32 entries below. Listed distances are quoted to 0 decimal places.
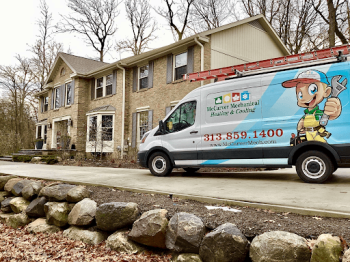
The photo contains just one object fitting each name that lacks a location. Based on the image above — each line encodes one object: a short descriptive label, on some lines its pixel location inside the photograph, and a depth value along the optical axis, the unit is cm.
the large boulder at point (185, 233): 306
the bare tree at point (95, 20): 2873
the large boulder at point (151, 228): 337
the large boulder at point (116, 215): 383
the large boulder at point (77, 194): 490
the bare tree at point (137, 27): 2828
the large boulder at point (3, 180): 721
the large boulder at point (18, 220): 547
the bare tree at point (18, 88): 2759
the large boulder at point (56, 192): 512
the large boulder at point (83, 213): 432
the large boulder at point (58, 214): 478
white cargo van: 523
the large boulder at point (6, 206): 644
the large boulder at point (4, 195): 689
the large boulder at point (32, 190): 589
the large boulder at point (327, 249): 229
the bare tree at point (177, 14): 2495
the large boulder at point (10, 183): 679
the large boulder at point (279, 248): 246
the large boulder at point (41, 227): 481
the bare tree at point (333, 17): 1586
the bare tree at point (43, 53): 2989
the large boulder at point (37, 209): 534
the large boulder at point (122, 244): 355
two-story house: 1411
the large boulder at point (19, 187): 637
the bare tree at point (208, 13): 2461
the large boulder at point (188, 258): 296
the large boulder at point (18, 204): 591
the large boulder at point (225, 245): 274
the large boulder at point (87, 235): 405
